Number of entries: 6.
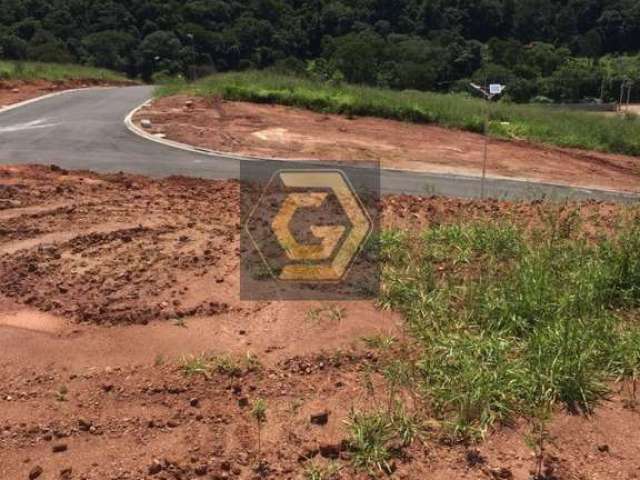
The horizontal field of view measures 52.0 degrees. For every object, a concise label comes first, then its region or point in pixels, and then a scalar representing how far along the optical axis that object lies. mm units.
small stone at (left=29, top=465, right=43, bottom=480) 3832
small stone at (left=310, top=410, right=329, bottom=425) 4355
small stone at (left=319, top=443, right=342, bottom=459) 4055
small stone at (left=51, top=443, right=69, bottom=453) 4043
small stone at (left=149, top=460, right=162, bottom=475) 3857
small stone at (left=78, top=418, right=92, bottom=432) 4242
